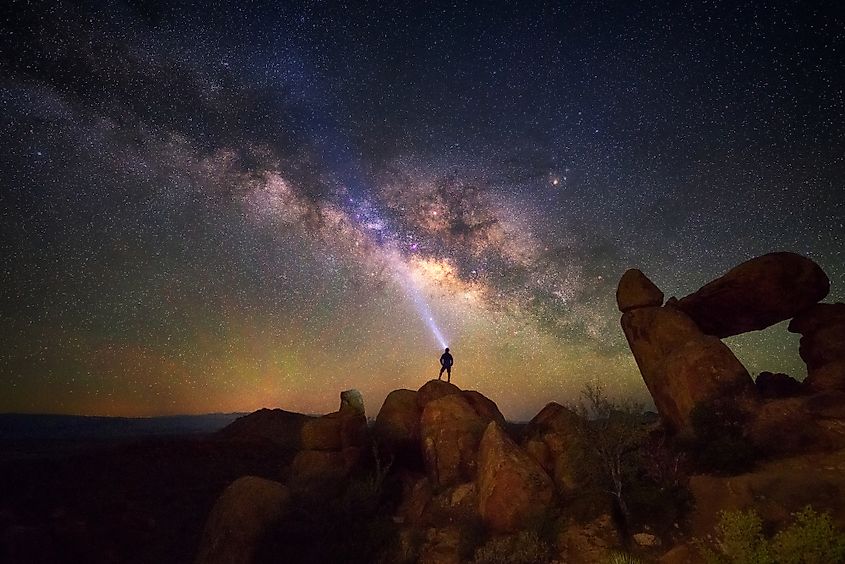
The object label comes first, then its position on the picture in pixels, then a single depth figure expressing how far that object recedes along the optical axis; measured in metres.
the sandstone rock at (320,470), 22.25
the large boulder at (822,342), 21.72
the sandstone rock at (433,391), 27.55
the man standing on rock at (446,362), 33.12
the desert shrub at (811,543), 10.24
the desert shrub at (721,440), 16.12
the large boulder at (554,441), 18.70
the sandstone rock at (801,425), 16.19
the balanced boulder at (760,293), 24.30
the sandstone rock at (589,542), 14.62
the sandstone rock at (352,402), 26.36
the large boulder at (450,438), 21.86
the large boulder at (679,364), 19.88
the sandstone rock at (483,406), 25.64
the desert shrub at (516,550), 14.90
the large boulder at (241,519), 17.81
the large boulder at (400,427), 25.36
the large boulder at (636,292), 26.52
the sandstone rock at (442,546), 16.73
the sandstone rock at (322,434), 24.83
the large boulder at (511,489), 17.02
